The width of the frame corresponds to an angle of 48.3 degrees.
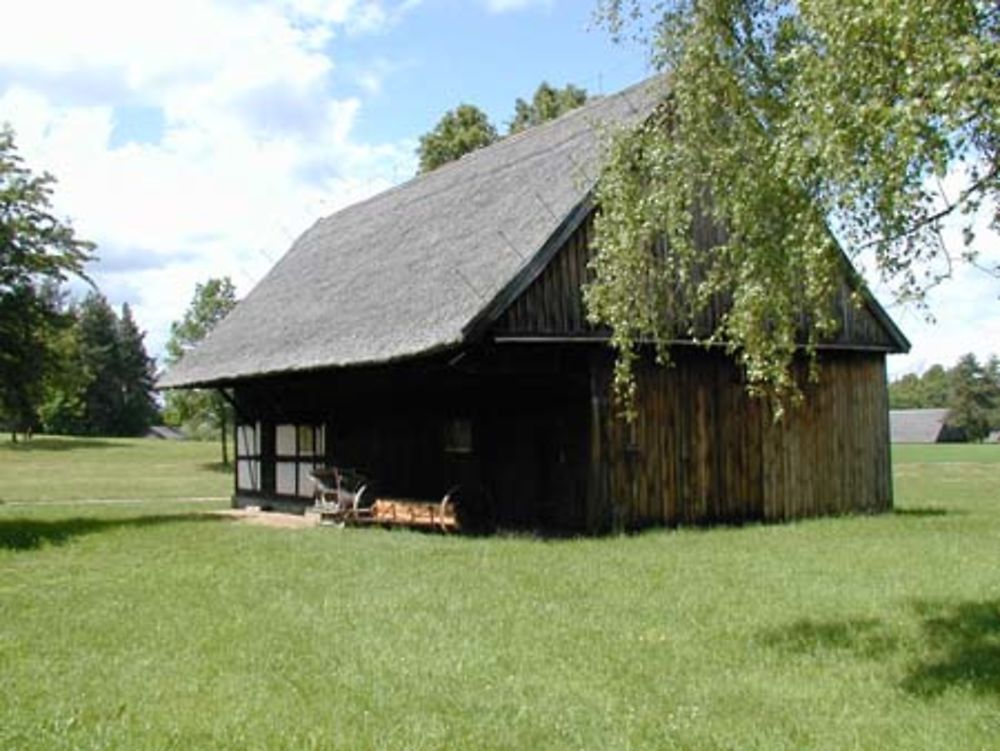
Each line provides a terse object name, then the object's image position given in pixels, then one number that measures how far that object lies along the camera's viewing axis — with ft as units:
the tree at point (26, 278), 63.41
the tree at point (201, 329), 155.15
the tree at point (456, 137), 134.21
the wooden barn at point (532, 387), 53.83
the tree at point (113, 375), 258.16
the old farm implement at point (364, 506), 56.80
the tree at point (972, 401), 339.98
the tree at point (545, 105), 132.67
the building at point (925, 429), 332.80
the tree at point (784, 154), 20.53
